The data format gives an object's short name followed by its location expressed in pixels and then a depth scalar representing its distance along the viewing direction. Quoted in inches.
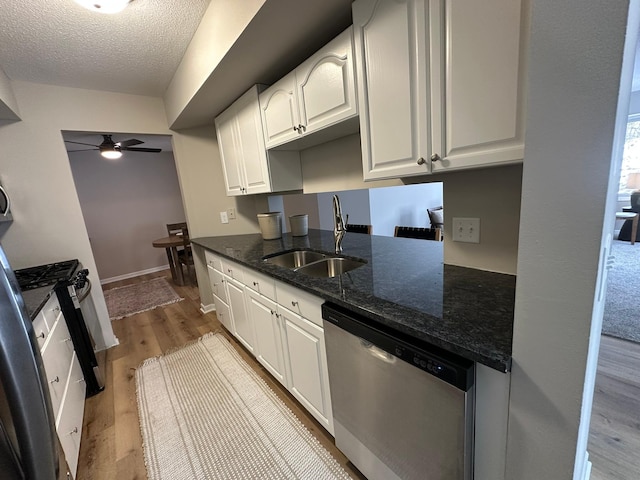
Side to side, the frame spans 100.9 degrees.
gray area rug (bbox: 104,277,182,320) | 139.9
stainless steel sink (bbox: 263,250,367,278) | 68.4
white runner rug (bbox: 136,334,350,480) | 53.1
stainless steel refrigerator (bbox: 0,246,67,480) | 19.0
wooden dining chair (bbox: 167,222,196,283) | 168.2
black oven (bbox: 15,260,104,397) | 72.1
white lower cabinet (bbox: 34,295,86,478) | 51.3
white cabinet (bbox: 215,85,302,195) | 81.9
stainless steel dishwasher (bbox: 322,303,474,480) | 30.1
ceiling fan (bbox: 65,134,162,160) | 126.1
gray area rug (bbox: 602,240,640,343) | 87.6
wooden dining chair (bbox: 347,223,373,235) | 109.1
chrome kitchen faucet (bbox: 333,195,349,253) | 71.2
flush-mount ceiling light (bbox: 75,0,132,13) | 51.3
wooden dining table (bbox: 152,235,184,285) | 165.3
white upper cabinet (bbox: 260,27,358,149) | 50.7
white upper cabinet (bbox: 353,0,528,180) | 31.6
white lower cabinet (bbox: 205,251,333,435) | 52.2
